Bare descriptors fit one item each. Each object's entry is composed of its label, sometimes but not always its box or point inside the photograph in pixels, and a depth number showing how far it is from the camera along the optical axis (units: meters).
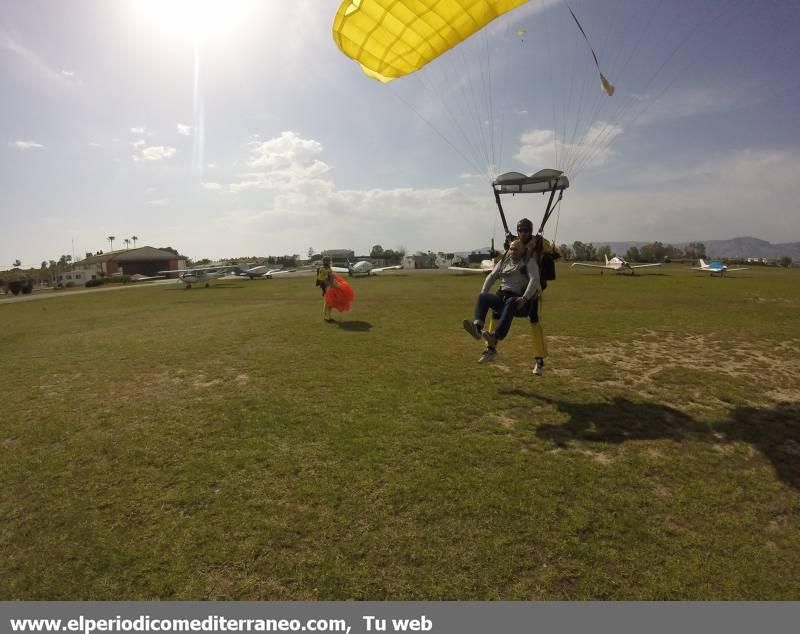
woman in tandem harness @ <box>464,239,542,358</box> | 6.66
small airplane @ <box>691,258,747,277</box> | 39.53
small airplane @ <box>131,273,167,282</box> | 60.62
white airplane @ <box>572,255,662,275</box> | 41.25
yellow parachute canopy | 7.97
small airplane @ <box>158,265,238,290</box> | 39.56
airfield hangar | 82.00
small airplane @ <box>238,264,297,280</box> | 53.66
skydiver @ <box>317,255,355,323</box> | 13.88
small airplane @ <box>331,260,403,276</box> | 49.44
